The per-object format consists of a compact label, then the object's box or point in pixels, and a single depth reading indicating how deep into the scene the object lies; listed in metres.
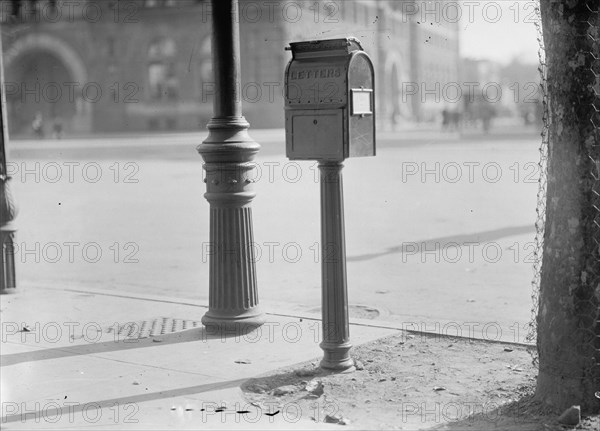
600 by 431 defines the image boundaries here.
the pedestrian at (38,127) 48.34
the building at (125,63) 53.03
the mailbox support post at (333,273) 5.50
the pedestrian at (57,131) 46.22
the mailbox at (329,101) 5.43
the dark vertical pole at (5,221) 8.34
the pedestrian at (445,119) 44.88
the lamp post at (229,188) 6.58
